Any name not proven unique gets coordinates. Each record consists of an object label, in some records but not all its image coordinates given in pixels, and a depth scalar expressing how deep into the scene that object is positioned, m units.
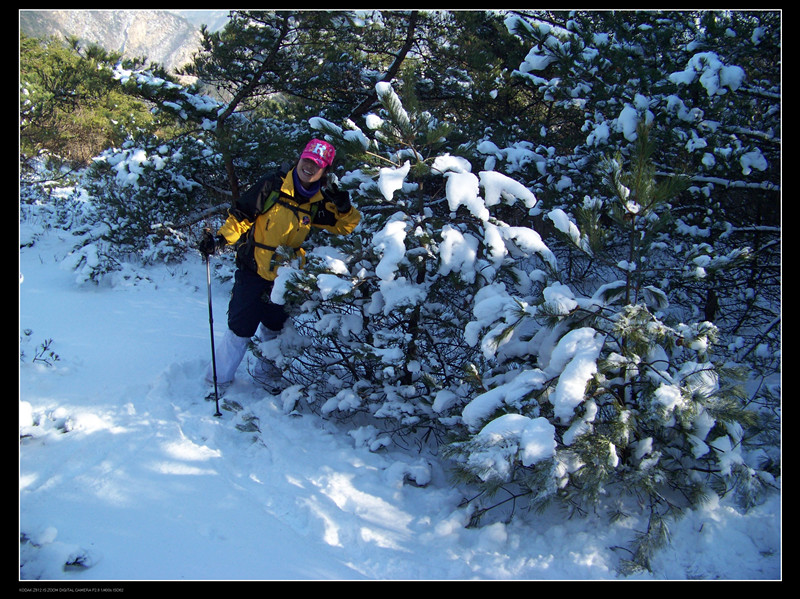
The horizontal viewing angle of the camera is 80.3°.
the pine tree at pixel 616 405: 2.48
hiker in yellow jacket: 4.07
